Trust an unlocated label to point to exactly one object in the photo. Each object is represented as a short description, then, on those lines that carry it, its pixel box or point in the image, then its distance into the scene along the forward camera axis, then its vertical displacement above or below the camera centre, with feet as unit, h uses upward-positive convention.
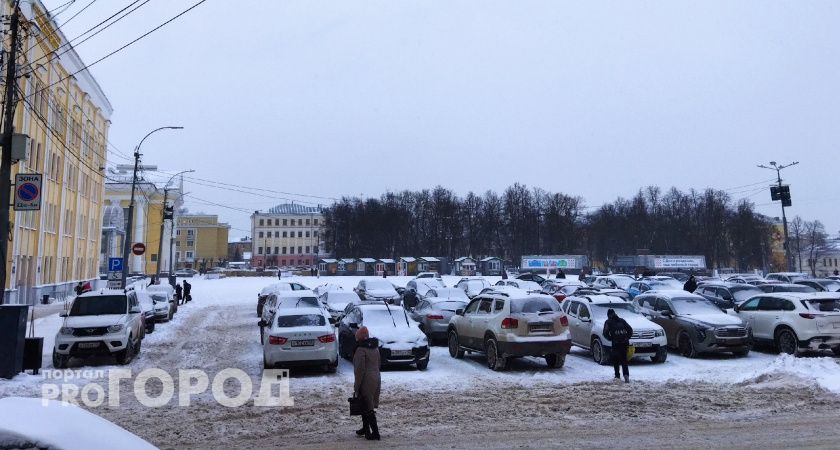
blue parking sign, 92.63 +2.22
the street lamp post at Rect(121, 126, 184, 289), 93.47 +6.81
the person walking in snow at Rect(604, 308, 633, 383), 41.11 -4.10
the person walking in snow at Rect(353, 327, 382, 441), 25.72 -4.30
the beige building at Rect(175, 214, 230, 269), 450.71 +29.22
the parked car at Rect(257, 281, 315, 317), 101.36 -1.69
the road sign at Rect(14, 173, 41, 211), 49.67 +7.25
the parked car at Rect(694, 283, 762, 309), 79.87 -2.41
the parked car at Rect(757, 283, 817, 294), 80.94 -1.71
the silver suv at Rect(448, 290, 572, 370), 45.09 -3.96
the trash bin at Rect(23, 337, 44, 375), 42.63 -5.21
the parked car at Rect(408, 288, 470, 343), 62.64 -3.89
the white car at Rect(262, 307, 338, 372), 43.88 -4.95
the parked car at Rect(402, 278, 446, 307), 101.52 -2.19
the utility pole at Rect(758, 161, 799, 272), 124.29 +16.72
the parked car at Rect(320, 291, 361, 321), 76.43 -2.90
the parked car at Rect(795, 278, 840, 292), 93.04 -1.49
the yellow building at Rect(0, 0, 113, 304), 102.68 +21.49
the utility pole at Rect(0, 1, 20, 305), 43.73 +8.88
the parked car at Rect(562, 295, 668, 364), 48.75 -4.27
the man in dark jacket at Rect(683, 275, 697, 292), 93.54 -1.43
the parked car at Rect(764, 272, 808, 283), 120.80 -0.19
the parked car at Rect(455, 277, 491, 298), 113.80 -1.55
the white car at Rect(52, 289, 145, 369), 46.96 -3.88
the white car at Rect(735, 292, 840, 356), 50.01 -3.90
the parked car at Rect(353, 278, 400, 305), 98.00 -2.22
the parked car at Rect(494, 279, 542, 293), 126.73 -1.58
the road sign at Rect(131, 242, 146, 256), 98.85 +4.97
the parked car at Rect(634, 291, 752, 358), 50.37 -4.13
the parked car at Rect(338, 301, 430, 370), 45.88 -4.40
